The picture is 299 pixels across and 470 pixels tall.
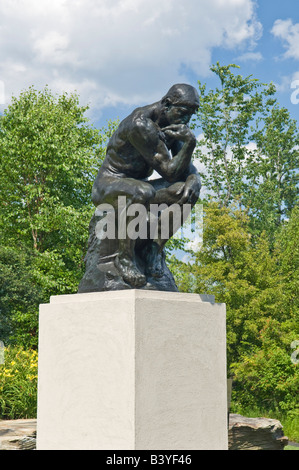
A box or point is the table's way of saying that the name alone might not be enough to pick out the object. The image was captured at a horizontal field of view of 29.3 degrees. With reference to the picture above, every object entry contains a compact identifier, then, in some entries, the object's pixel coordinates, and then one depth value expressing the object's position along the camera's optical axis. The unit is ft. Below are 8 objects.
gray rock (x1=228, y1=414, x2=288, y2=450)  29.32
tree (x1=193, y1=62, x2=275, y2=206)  89.20
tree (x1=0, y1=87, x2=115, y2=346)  66.03
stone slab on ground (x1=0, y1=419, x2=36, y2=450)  23.97
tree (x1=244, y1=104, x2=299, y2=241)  90.12
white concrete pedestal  13.87
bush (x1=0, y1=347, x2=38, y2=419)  31.96
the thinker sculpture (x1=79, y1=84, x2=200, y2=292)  16.24
